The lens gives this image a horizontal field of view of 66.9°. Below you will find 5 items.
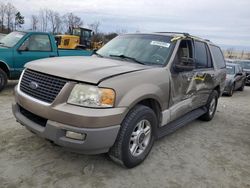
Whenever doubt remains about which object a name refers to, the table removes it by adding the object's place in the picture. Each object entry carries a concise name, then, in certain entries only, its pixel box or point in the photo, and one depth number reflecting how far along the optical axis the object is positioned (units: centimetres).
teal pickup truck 540
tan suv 217
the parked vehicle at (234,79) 808
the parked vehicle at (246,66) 1180
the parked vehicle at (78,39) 1300
